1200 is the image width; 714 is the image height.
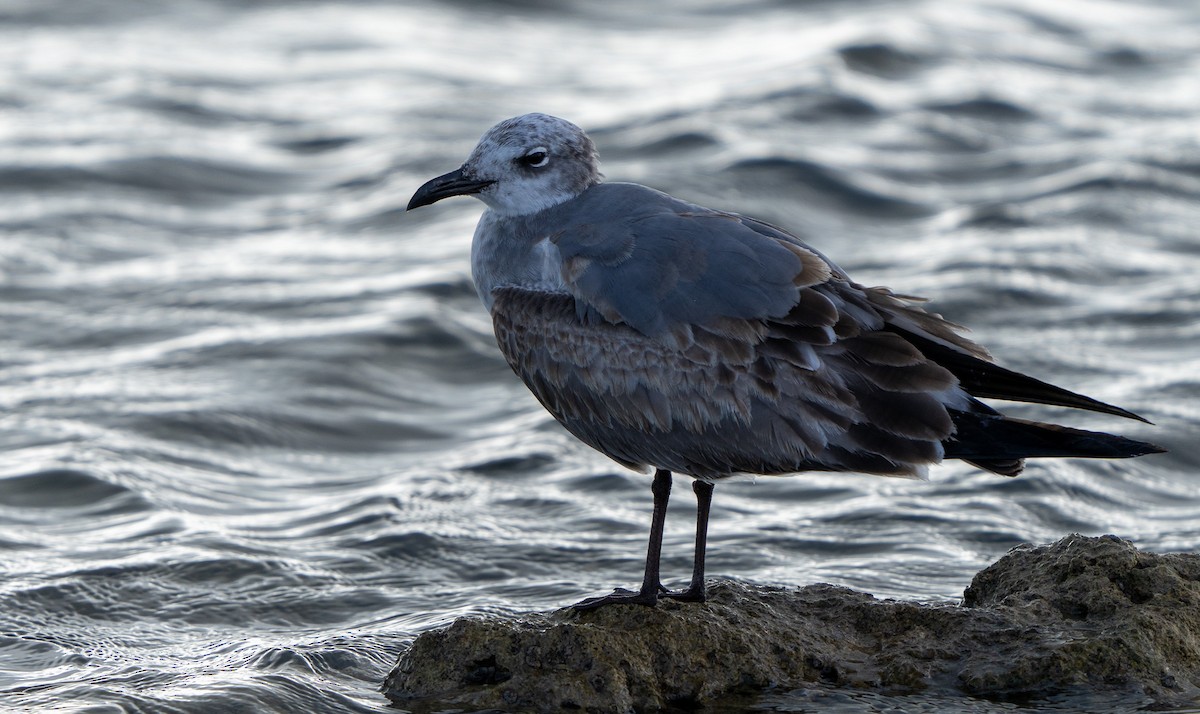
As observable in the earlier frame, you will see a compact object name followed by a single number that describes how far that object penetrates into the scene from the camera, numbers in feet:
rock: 39.40
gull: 41.73
